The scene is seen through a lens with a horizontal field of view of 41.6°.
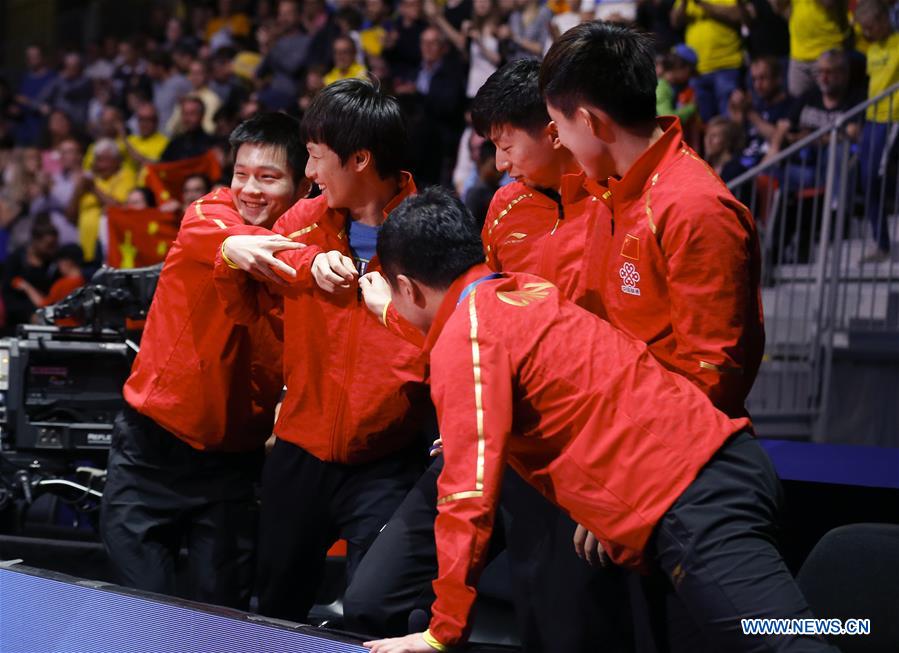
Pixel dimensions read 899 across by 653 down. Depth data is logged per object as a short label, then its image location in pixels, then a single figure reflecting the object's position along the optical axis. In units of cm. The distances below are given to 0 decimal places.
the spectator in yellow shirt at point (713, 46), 812
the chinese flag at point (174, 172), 984
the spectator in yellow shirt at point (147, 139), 1127
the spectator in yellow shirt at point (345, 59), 1001
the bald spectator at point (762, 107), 749
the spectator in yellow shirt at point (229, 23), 1275
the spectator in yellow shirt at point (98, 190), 1081
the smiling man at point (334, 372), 329
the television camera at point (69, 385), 451
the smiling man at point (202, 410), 364
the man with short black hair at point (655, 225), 267
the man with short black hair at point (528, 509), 276
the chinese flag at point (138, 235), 934
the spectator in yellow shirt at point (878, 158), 652
